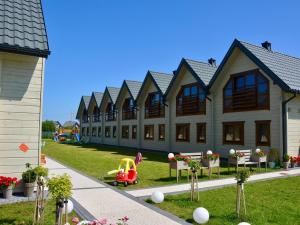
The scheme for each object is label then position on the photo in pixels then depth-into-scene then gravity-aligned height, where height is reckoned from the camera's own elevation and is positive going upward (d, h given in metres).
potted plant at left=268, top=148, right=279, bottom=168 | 16.81 -1.22
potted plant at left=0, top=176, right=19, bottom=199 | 8.47 -1.54
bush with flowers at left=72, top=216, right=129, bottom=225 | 3.97 -1.22
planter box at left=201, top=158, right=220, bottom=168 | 12.78 -1.26
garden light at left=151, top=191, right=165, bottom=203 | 8.30 -1.76
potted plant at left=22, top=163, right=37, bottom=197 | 8.85 -1.47
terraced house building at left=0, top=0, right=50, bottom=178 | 9.05 +1.15
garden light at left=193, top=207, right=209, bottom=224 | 6.39 -1.73
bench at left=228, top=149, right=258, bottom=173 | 13.90 -1.20
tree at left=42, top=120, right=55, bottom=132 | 84.25 +1.23
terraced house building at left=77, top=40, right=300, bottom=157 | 17.28 +1.99
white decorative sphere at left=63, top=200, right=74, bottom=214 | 6.42 -1.59
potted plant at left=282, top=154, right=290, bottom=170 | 15.83 -1.41
